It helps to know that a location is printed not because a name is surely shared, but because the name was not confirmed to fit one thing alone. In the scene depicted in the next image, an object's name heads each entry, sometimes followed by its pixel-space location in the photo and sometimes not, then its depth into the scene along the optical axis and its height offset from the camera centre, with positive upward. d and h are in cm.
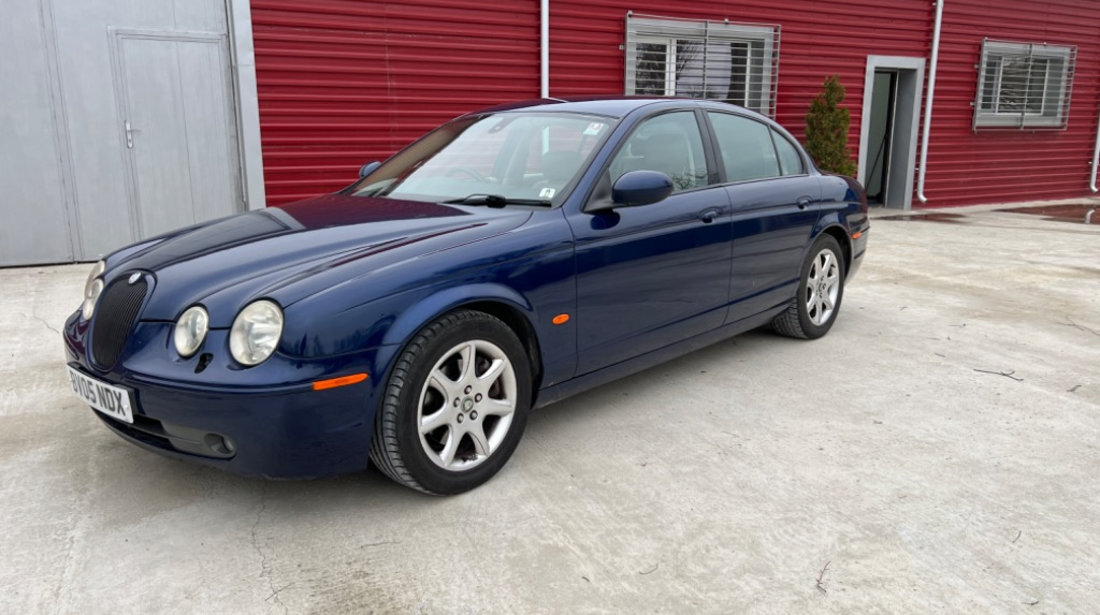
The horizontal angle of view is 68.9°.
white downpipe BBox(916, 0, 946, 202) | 1234 +25
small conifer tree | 1101 -9
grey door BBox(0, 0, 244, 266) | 671 -1
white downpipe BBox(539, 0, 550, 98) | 879 +81
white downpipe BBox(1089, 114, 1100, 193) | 1502 -103
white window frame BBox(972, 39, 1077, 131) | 1317 +52
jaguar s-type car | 248 -62
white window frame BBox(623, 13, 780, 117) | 960 +101
